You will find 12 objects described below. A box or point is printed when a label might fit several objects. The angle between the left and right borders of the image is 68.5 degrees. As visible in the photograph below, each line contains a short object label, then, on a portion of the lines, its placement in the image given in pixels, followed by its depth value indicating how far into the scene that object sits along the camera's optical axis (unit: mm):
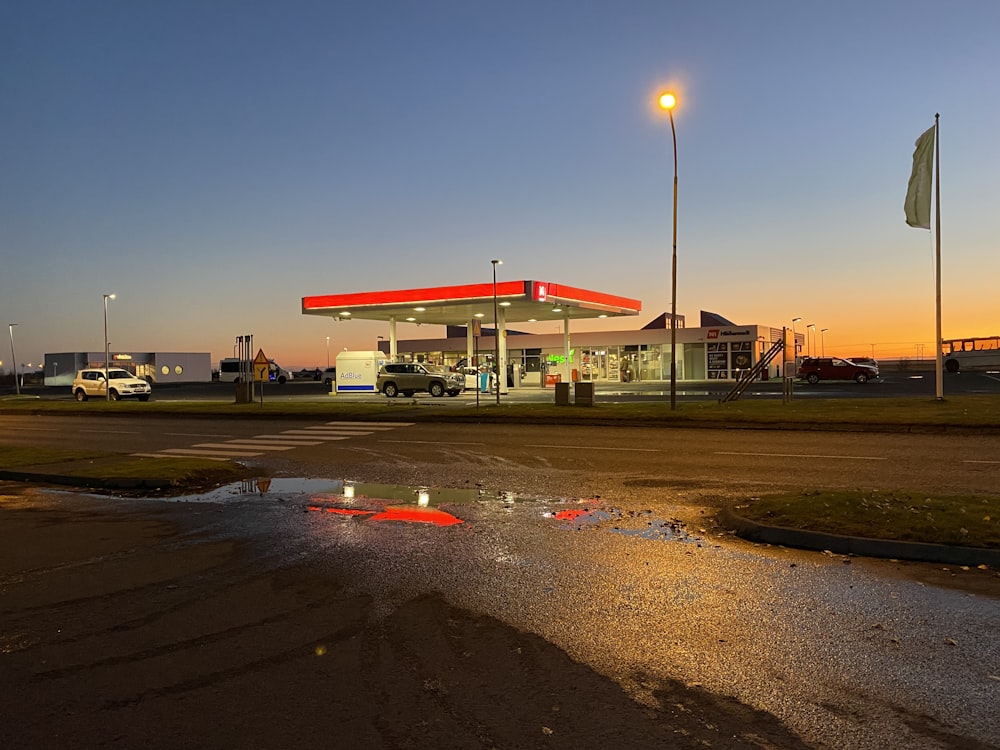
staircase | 29469
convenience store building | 43531
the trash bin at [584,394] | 27250
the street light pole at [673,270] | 21547
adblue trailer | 43125
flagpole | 25062
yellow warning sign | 30266
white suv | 42875
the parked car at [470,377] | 44438
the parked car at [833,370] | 50344
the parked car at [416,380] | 39531
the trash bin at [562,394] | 27750
